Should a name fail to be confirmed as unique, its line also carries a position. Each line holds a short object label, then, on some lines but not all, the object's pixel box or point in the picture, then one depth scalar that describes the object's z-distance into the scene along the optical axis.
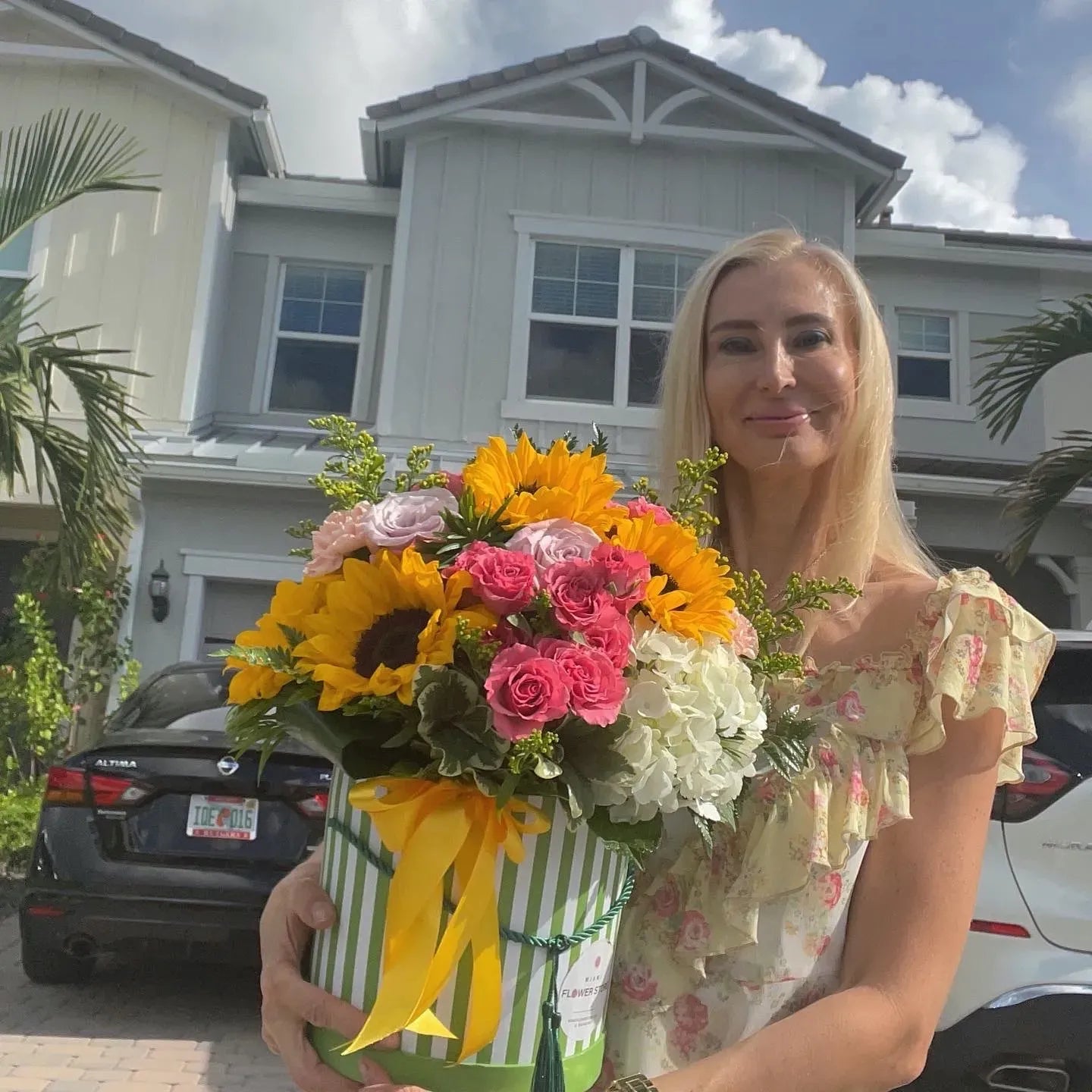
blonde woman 1.21
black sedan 4.05
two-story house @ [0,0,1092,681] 8.67
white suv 2.79
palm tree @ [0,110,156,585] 5.66
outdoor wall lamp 8.27
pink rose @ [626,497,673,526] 1.16
